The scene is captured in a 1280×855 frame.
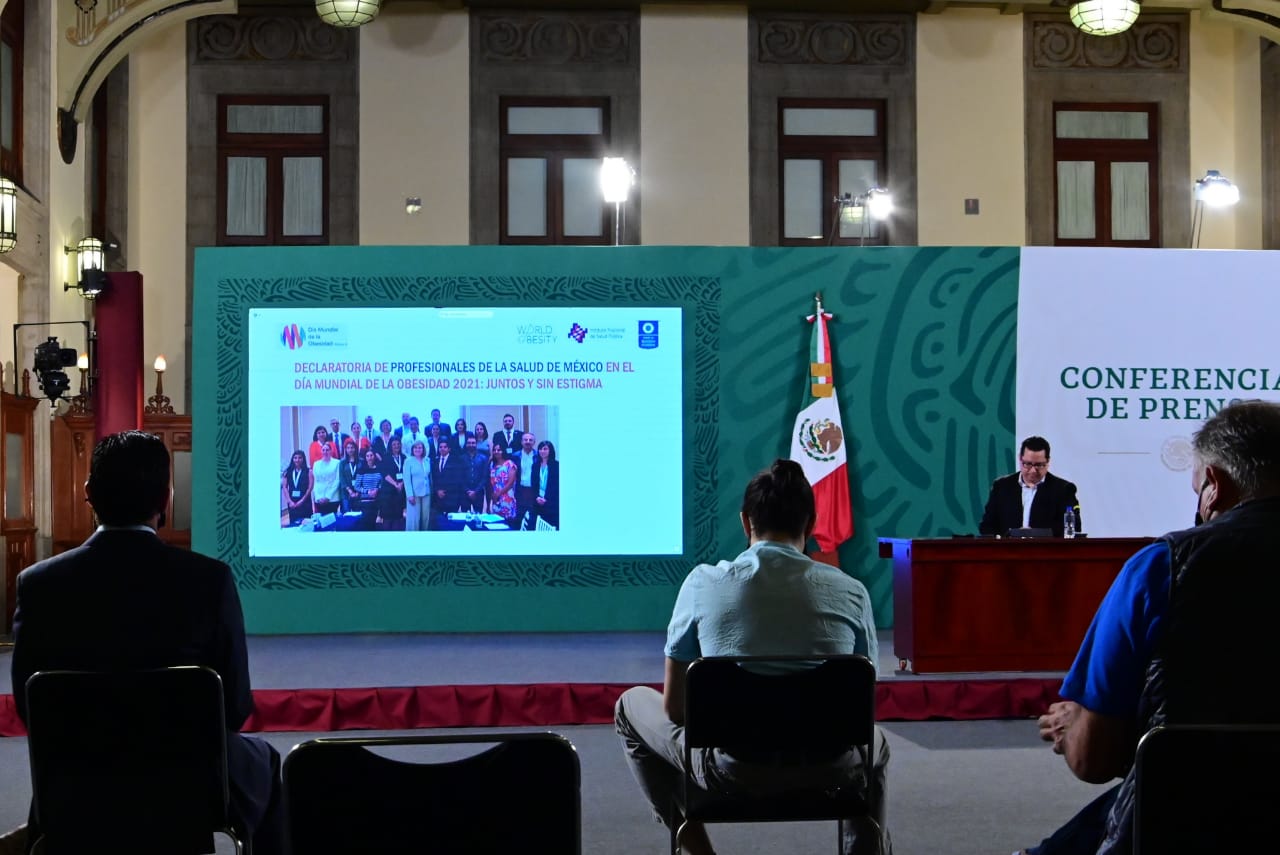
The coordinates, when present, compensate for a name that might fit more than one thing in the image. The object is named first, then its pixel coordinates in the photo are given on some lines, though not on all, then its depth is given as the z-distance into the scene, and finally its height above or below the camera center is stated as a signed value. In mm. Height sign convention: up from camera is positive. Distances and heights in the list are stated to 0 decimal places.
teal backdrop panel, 8023 +331
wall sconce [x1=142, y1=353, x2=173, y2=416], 11312 +391
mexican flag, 8102 -29
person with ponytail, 2801 -391
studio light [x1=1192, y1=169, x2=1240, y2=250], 11047 +2141
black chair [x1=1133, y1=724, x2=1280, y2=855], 1921 -520
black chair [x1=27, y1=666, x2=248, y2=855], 2412 -592
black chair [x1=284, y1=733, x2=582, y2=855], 1990 -544
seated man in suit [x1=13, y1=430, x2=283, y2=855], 2570 -307
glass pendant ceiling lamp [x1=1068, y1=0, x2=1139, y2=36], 10414 +3439
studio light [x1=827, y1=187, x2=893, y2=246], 11984 +2183
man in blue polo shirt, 2004 -270
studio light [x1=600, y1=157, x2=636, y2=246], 10445 +2203
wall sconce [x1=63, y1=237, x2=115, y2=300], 10086 +1506
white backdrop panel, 8156 +469
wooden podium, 6184 -751
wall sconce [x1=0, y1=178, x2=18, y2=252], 8773 +1581
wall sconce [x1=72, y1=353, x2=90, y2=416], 10596 +404
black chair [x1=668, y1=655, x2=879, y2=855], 2650 -549
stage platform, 5616 -1112
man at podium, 6824 -295
